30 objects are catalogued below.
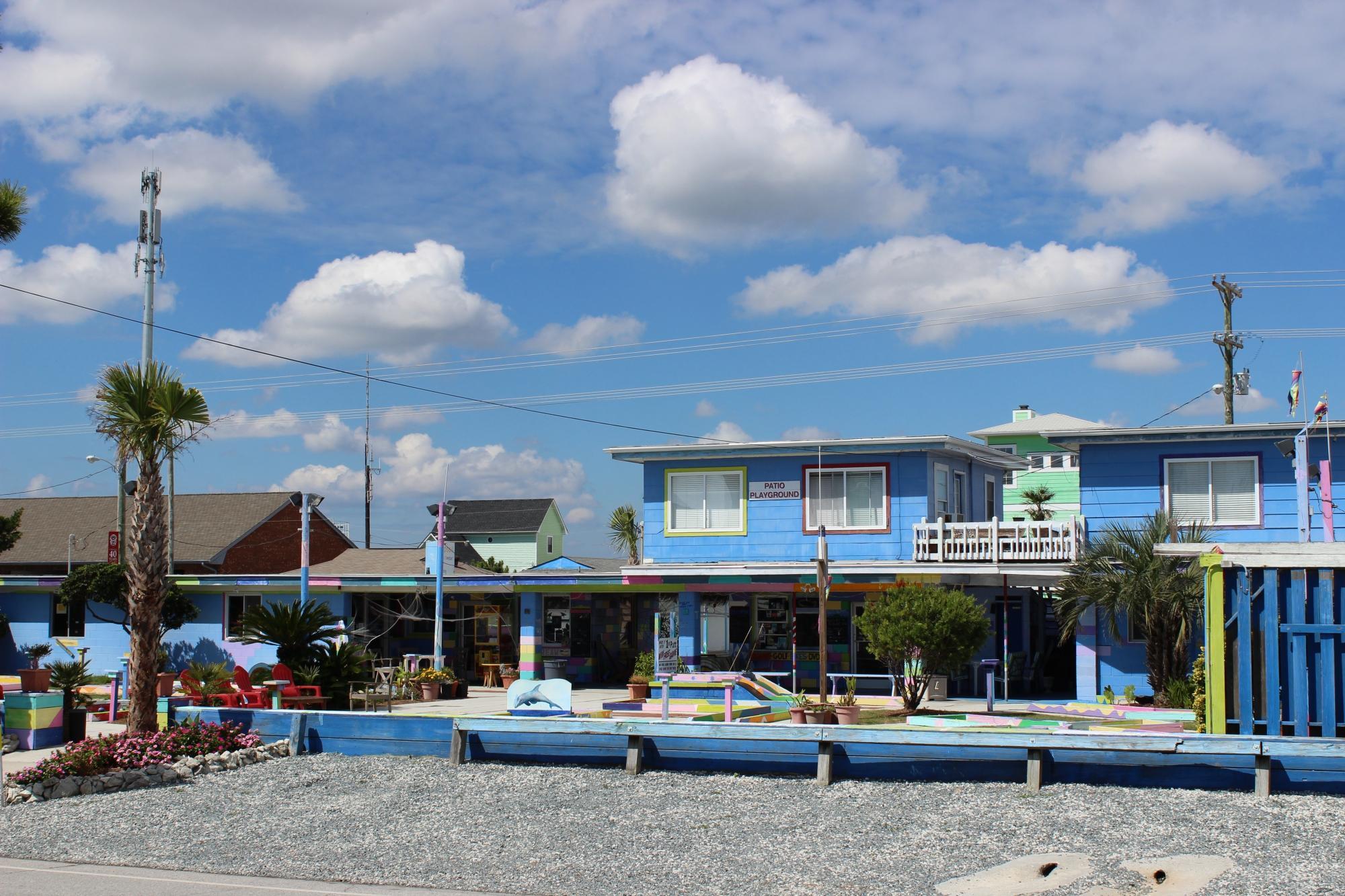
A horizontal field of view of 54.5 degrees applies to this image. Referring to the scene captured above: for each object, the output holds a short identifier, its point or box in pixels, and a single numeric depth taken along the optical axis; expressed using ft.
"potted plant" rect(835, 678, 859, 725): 68.28
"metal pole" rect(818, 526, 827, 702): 67.26
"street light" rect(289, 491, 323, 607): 88.12
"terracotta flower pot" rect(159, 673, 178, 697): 76.69
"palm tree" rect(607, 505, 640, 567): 198.93
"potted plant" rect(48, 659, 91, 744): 64.75
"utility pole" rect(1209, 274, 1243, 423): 146.61
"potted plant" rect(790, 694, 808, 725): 65.98
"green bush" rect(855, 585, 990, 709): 70.54
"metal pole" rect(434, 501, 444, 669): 98.43
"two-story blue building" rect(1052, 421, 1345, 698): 82.84
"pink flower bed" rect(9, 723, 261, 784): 48.14
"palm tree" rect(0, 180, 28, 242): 50.65
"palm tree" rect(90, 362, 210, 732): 52.16
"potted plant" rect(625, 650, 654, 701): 92.89
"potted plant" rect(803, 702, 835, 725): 65.46
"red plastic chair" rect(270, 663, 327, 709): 65.31
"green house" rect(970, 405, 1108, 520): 192.54
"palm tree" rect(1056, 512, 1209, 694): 72.59
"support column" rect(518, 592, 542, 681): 106.52
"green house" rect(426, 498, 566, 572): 240.53
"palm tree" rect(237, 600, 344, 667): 67.05
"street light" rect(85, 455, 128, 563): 122.72
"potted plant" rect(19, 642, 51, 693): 79.05
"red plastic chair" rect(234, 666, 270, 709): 64.28
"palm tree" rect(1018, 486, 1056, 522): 123.44
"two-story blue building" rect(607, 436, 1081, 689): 90.07
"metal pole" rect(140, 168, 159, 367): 113.29
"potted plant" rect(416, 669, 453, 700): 93.97
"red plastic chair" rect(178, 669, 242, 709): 64.23
